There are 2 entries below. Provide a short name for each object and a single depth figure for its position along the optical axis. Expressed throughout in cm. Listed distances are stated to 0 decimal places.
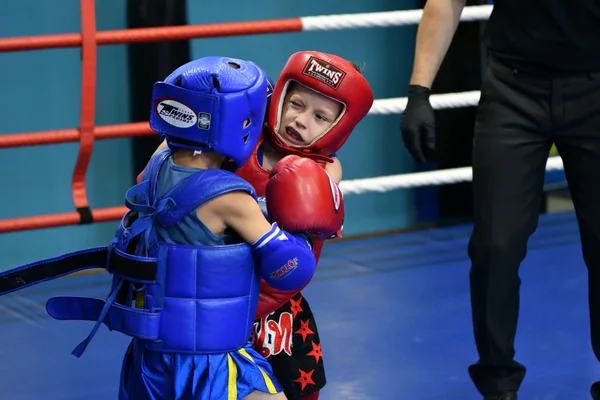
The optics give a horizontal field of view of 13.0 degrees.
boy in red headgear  570
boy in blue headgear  536
